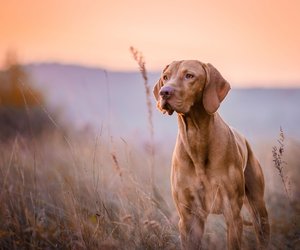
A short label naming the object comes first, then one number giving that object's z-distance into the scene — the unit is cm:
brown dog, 668
